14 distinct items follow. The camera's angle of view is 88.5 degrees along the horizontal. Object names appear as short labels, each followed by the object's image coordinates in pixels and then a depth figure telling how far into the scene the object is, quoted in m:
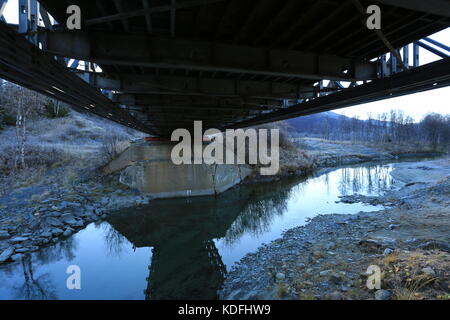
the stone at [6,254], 8.09
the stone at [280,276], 5.66
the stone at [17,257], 8.31
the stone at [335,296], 4.36
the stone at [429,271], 4.29
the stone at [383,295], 4.04
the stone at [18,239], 9.16
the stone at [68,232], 10.68
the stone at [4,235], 9.31
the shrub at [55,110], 33.69
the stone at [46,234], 9.86
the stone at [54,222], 10.88
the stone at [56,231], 10.34
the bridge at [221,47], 3.90
